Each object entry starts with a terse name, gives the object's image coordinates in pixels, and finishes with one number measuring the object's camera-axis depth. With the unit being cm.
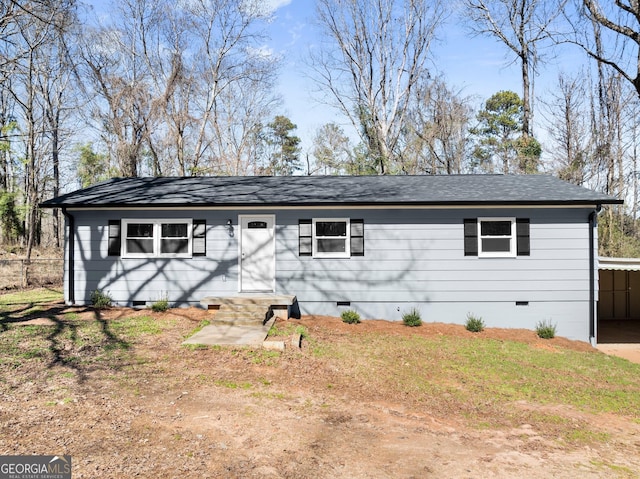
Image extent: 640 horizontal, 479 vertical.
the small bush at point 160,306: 1006
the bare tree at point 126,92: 2248
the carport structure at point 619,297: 1389
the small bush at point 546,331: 974
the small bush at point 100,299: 1031
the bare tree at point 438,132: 2461
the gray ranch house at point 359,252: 1017
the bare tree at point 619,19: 1053
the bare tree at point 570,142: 2116
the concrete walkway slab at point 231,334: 737
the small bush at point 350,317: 989
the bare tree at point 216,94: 2419
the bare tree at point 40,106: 1343
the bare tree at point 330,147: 2728
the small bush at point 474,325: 979
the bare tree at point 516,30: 1971
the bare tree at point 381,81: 2253
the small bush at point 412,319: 989
